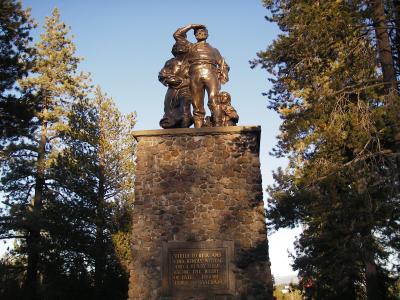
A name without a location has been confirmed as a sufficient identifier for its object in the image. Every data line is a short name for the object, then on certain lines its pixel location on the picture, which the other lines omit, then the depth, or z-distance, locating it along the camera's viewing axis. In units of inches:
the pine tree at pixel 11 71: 565.9
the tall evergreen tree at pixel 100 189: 719.1
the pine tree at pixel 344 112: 346.9
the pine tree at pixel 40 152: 691.4
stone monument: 373.7
